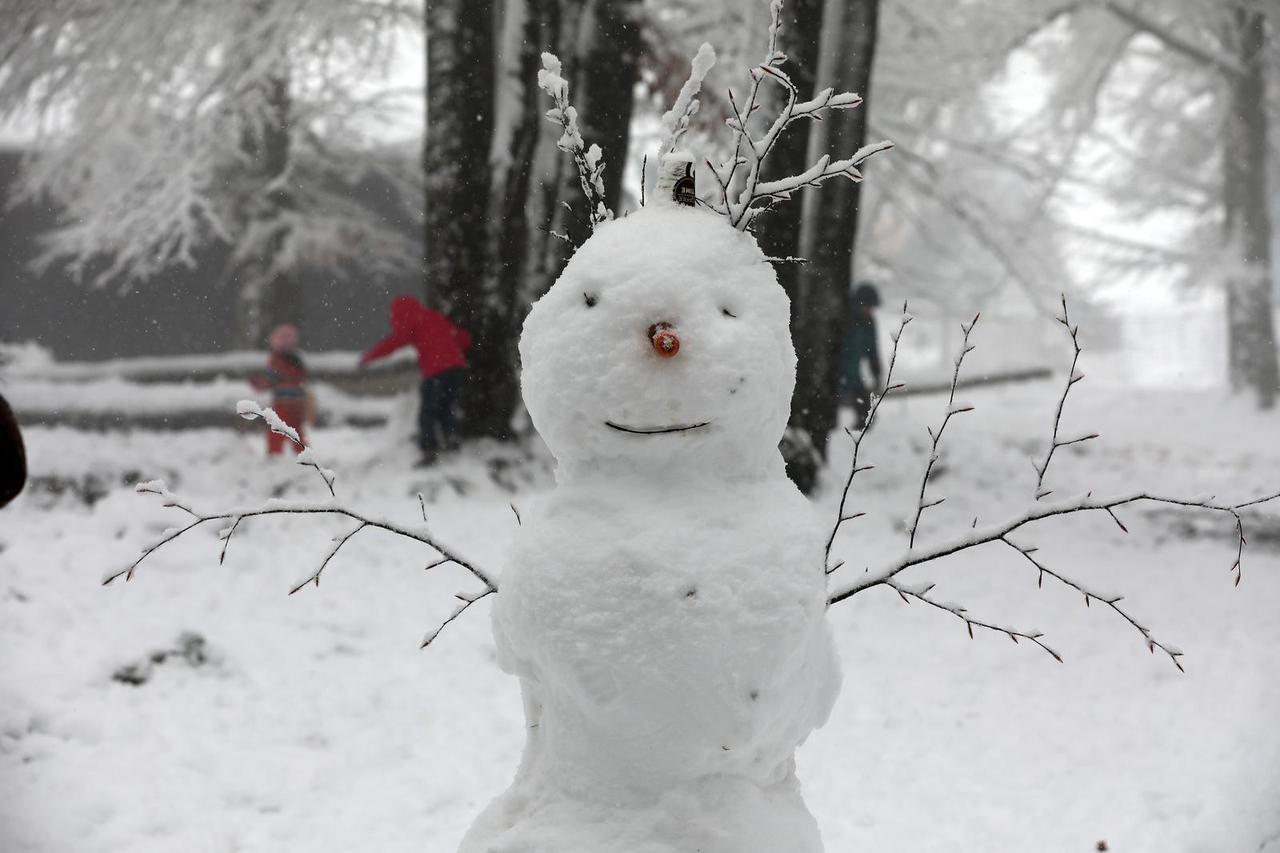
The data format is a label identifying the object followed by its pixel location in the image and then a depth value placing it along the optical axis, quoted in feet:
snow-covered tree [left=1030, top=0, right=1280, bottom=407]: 43.01
